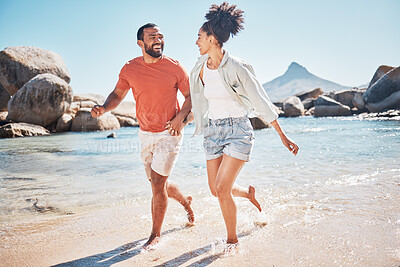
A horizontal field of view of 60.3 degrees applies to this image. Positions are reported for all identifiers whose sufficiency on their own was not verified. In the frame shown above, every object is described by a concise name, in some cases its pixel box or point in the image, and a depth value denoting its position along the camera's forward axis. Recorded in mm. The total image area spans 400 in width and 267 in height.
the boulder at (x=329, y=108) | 32069
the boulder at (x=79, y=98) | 28692
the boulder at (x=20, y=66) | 23219
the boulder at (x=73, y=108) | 22939
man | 3350
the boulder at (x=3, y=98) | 26041
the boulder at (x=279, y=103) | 48250
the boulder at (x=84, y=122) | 21625
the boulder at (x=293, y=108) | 36531
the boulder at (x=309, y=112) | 39009
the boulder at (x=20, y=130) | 17020
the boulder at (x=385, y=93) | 24984
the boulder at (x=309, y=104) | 42938
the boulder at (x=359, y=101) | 30822
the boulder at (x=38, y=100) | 19922
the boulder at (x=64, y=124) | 21298
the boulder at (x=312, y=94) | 47188
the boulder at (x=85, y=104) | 25300
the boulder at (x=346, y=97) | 35512
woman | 3000
